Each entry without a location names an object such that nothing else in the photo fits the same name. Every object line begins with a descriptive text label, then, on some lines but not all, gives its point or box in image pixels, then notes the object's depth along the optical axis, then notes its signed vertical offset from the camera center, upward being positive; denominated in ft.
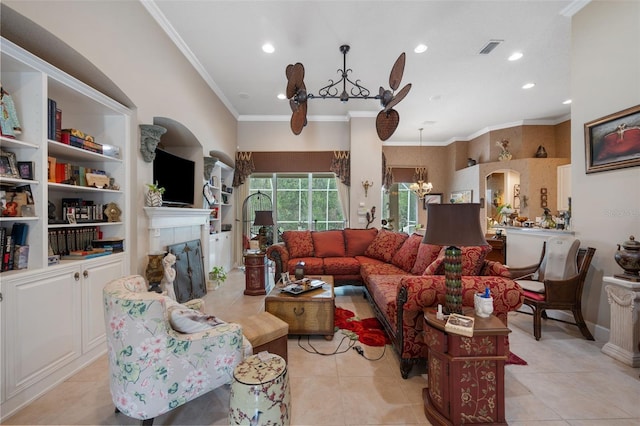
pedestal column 6.98 -3.18
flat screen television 10.61 +1.62
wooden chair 8.43 -2.50
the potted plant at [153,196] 9.07 +0.58
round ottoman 4.24 -3.15
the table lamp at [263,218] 13.83 -0.35
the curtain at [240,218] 19.13 -0.48
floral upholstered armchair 4.19 -2.55
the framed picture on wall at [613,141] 7.48 +2.22
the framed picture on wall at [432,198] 24.58 +1.28
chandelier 22.61 +2.36
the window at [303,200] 20.13 +0.93
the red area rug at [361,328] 8.23 -4.22
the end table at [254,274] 12.88 -3.23
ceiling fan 7.89 +3.83
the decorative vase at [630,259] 7.11 -1.40
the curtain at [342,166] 18.78 +3.40
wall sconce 18.29 +1.91
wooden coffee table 8.25 -3.31
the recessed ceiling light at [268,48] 11.00 +7.29
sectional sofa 6.04 -2.18
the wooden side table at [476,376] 4.65 -3.08
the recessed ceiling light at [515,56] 11.46 +7.16
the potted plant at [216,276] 13.44 -3.48
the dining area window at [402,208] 24.39 +0.31
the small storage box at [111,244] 7.75 -0.99
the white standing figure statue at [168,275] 9.36 -2.36
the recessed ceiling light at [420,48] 10.96 +7.23
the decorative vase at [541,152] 19.07 +4.44
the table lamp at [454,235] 5.08 -0.50
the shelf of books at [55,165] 5.45 +1.25
